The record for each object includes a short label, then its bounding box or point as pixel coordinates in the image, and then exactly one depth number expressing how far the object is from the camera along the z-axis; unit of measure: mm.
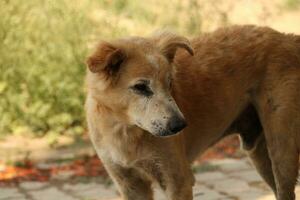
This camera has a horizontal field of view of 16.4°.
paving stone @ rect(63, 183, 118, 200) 9785
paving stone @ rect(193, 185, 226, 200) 9339
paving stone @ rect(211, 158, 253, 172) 10777
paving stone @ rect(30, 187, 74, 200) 9827
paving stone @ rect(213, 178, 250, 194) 9562
